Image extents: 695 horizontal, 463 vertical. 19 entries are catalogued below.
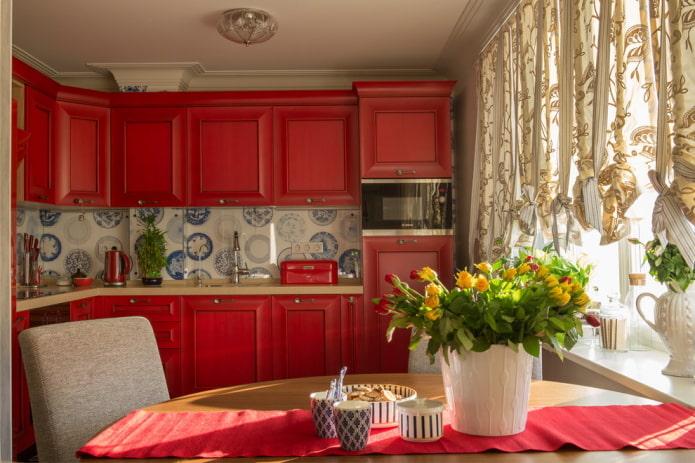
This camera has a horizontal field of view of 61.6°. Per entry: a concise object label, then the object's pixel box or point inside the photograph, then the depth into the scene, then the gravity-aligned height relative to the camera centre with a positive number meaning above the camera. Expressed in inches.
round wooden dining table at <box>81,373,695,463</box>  44.8 -16.7
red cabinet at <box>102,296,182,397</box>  157.9 -19.8
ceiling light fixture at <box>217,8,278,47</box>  136.2 +51.9
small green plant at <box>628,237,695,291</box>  72.5 -3.5
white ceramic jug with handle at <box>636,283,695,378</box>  72.9 -10.9
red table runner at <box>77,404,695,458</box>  46.9 -16.5
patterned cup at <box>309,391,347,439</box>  48.7 -14.6
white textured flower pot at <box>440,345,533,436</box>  48.4 -12.3
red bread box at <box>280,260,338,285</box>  168.4 -8.2
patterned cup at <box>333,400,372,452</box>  46.1 -14.4
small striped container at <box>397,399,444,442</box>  48.2 -15.0
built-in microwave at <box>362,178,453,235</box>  161.8 +10.2
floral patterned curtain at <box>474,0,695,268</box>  62.7 +17.4
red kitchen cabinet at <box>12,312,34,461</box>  123.1 -32.5
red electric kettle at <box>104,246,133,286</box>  167.2 -5.9
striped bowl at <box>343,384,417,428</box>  52.9 -15.6
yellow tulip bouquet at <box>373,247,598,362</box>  46.8 -5.7
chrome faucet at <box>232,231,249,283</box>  174.6 -5.6
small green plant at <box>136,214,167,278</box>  170.6 -2.5
